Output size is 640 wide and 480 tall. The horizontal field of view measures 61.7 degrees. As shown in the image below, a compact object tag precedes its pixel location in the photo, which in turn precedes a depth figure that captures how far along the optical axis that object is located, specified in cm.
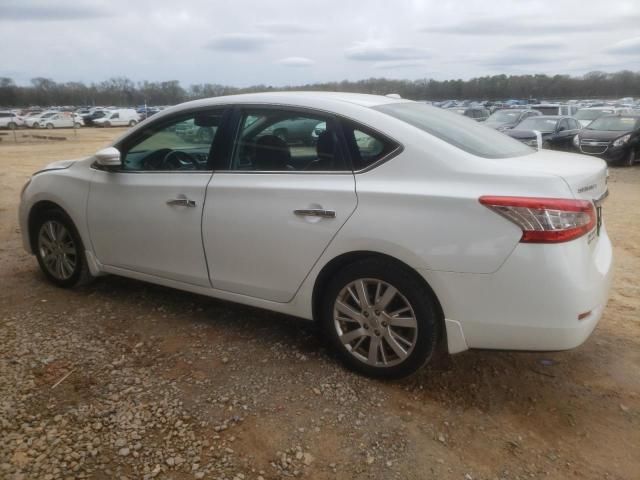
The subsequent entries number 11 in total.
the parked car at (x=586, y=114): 2144
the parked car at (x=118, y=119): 4391
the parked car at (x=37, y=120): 4100
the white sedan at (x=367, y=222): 259
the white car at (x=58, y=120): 4125
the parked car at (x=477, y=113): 2416
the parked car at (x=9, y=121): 3931
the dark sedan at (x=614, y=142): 1441
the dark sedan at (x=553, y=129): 1595
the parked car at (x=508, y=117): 1702
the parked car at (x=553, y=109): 2207
